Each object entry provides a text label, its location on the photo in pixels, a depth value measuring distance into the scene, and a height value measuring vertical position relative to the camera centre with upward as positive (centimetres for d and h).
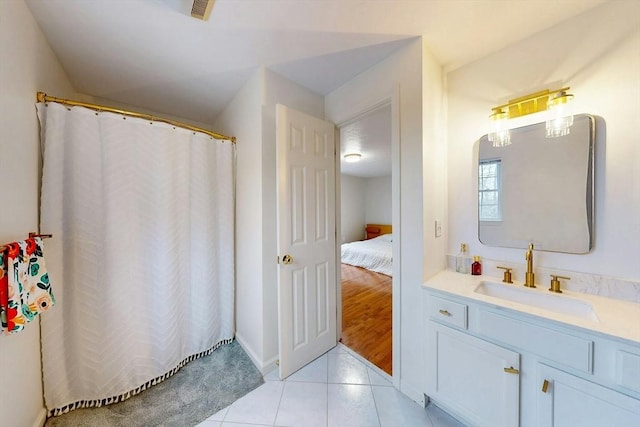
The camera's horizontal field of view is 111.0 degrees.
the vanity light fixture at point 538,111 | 123 +58
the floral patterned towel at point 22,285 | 92 -33
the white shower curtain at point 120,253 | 135 -30
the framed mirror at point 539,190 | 120 +11
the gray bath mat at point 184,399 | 133 -127
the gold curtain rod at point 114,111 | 132 +69
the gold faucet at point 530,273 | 130 -40
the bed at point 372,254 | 420 -92
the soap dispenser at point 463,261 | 157 -39
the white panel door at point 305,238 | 161 -23
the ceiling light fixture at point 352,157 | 405 +98
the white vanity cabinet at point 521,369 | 85 -75
